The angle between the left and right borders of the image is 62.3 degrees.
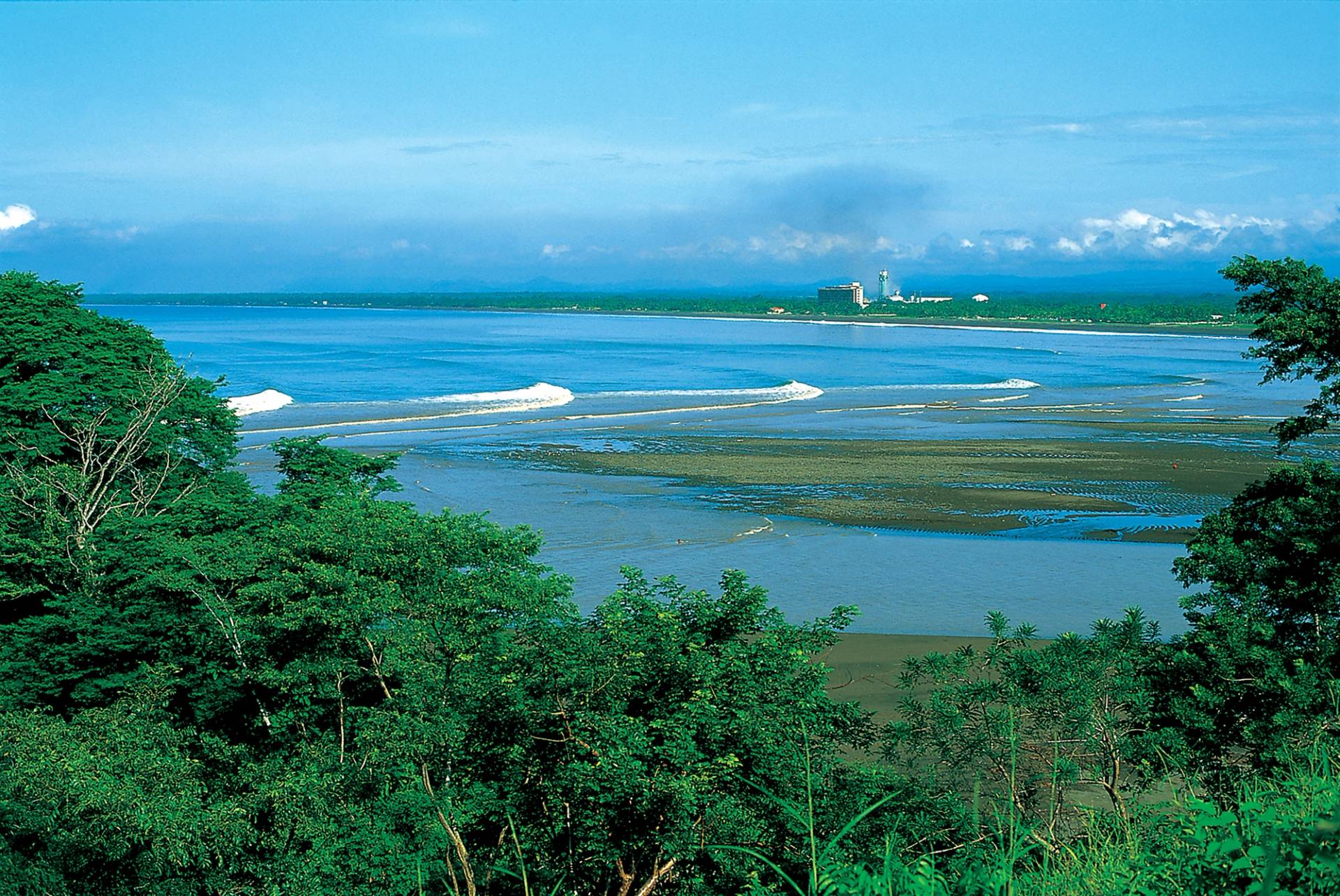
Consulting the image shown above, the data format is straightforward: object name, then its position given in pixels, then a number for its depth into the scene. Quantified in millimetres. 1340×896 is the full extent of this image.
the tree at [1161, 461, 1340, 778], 12406
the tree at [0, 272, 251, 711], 16875
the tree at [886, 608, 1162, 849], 12391
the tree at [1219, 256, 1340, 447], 14492
